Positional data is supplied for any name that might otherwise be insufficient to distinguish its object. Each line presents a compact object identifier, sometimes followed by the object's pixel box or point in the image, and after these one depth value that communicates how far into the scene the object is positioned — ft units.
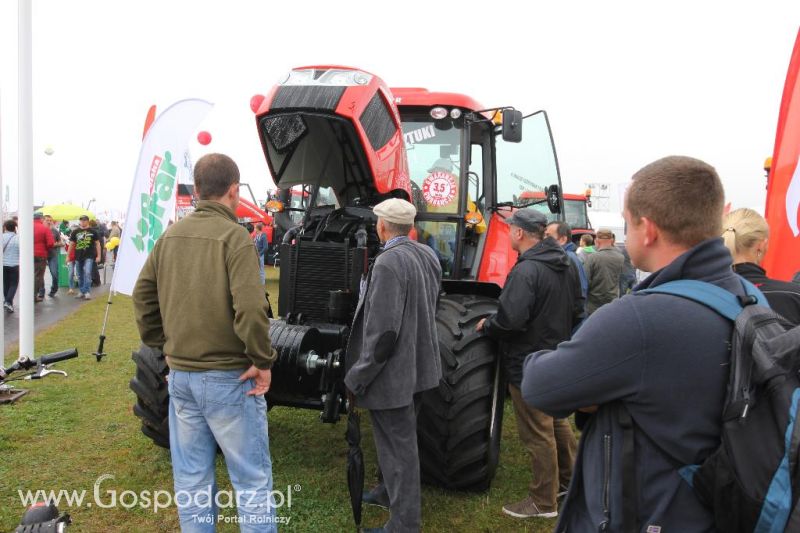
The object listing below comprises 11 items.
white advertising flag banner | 20.38
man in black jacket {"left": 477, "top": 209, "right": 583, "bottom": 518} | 11.22
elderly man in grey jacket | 9.25
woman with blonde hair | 7.72
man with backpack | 4.21
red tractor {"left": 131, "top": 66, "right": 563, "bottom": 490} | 11.19
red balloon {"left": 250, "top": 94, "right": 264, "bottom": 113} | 12.28
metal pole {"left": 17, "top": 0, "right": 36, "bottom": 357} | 17.61
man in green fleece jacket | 8.03
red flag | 10.36
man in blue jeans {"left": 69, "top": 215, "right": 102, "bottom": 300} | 41.70
